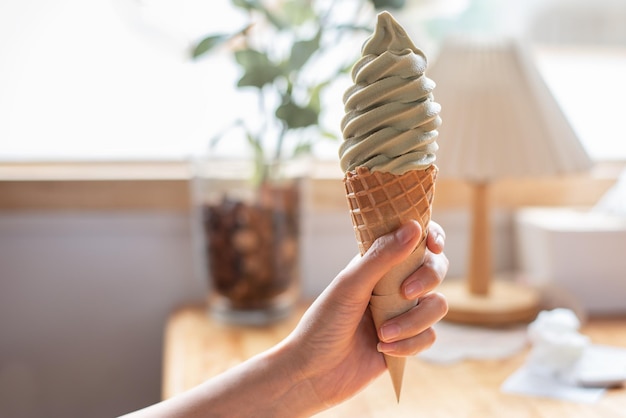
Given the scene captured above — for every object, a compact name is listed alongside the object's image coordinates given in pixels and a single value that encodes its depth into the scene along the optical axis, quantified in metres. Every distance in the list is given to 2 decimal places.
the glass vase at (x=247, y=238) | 1.57
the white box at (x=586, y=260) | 1.70
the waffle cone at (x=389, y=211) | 0.88
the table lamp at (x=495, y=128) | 1.48
